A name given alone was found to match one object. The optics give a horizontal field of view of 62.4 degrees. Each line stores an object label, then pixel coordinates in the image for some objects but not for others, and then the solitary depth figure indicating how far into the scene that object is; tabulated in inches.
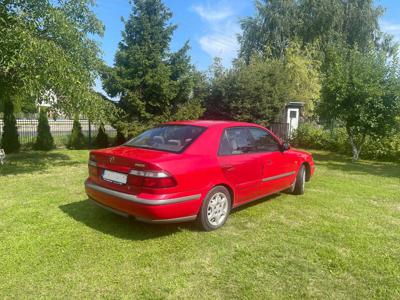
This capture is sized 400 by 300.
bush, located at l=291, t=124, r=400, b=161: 488.7
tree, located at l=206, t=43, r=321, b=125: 581.0
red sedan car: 149.8
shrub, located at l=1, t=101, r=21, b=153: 498.6
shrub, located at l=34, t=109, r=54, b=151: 534.9
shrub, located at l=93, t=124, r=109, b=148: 591.2
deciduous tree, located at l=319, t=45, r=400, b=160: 437.4
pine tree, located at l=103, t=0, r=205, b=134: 520.7
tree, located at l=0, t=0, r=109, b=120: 265.7
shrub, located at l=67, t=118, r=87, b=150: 573.3
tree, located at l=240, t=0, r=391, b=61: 999.0
